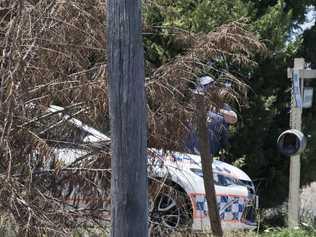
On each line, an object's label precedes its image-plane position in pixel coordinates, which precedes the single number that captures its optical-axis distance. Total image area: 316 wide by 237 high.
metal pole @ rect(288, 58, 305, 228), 17.72
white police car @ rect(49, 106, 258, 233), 11.36
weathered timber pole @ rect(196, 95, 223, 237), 13.59
